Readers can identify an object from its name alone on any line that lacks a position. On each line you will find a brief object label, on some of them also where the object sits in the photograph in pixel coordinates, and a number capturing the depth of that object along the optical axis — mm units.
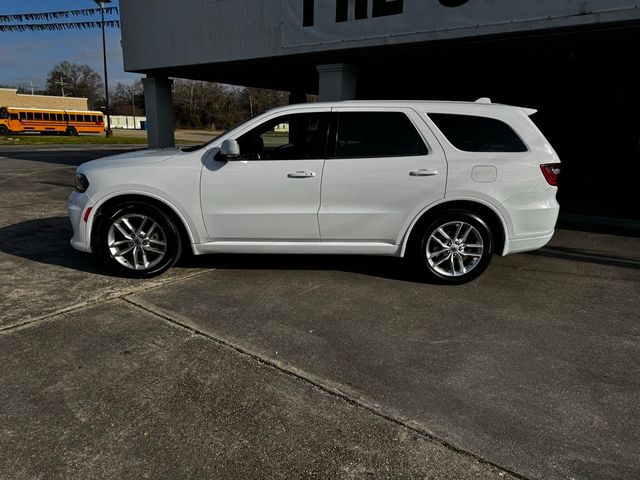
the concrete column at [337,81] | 10367
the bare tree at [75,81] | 90812
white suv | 4391
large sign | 7012
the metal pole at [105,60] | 39031
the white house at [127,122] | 78062
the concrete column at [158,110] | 15773
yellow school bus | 43062
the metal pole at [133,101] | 80325
